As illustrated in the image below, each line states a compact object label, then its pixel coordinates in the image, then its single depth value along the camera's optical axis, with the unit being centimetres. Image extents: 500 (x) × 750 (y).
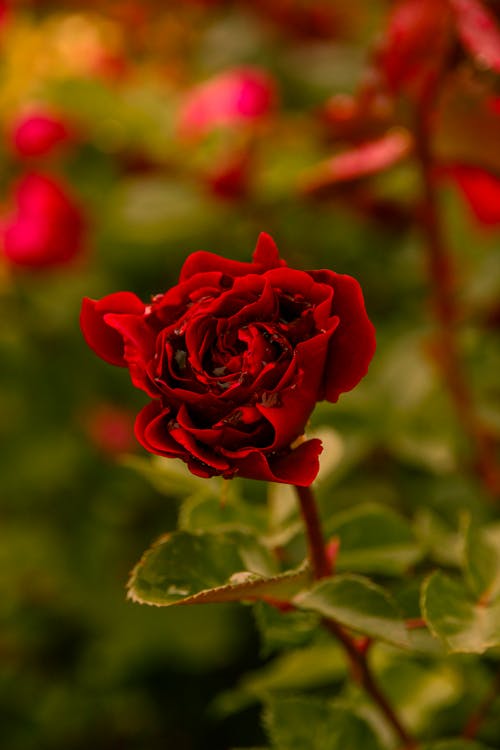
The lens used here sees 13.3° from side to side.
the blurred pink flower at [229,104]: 91
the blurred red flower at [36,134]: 100
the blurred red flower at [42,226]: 101
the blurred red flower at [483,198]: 76
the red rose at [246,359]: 52
